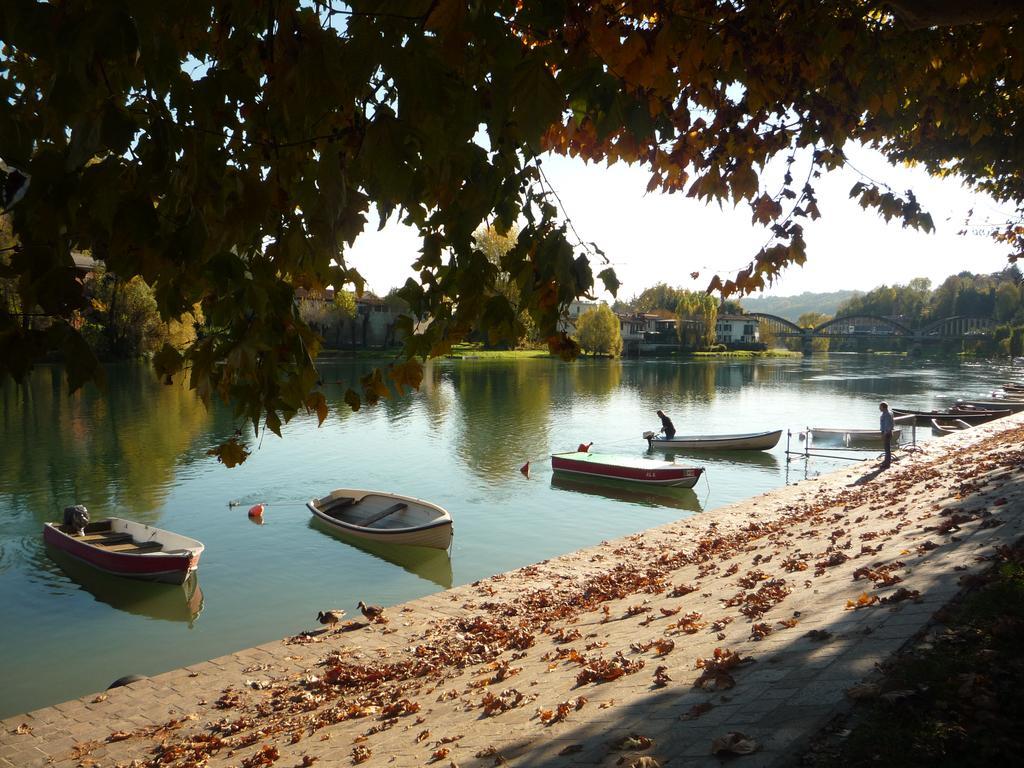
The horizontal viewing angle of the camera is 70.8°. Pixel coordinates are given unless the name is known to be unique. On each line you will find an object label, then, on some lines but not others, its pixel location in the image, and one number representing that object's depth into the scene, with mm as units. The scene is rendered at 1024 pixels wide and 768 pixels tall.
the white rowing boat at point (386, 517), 15469
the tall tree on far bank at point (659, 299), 185225
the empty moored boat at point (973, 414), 32594
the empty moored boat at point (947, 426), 30514
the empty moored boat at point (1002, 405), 34491
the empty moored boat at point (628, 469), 22250
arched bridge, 146625
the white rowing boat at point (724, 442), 28297
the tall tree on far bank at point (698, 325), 131112
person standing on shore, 20156
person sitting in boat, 29828
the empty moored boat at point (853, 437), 29594
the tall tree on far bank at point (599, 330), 99125
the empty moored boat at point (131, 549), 13406
